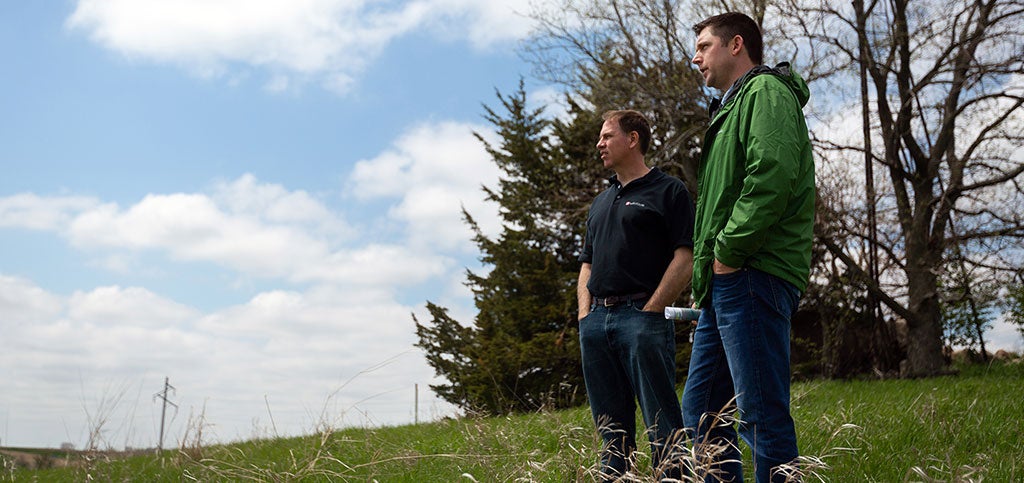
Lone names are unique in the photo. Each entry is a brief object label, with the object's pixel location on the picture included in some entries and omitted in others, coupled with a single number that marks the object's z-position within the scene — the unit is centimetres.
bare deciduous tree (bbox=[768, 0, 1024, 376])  1268
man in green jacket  279
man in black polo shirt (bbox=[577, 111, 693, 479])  362
